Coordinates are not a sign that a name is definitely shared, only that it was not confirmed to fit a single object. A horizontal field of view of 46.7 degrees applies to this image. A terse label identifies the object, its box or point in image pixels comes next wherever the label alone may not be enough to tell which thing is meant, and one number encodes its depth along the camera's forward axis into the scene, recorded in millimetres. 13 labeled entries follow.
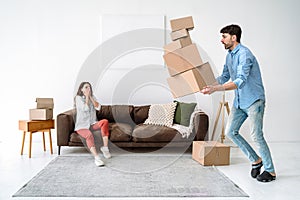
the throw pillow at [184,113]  4742
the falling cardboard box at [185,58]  3045
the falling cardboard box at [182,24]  3107
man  3094
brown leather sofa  4355
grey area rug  2887
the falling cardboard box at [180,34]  3071
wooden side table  4191
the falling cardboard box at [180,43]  3041
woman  4223
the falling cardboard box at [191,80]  3031
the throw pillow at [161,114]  4748
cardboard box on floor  3870
